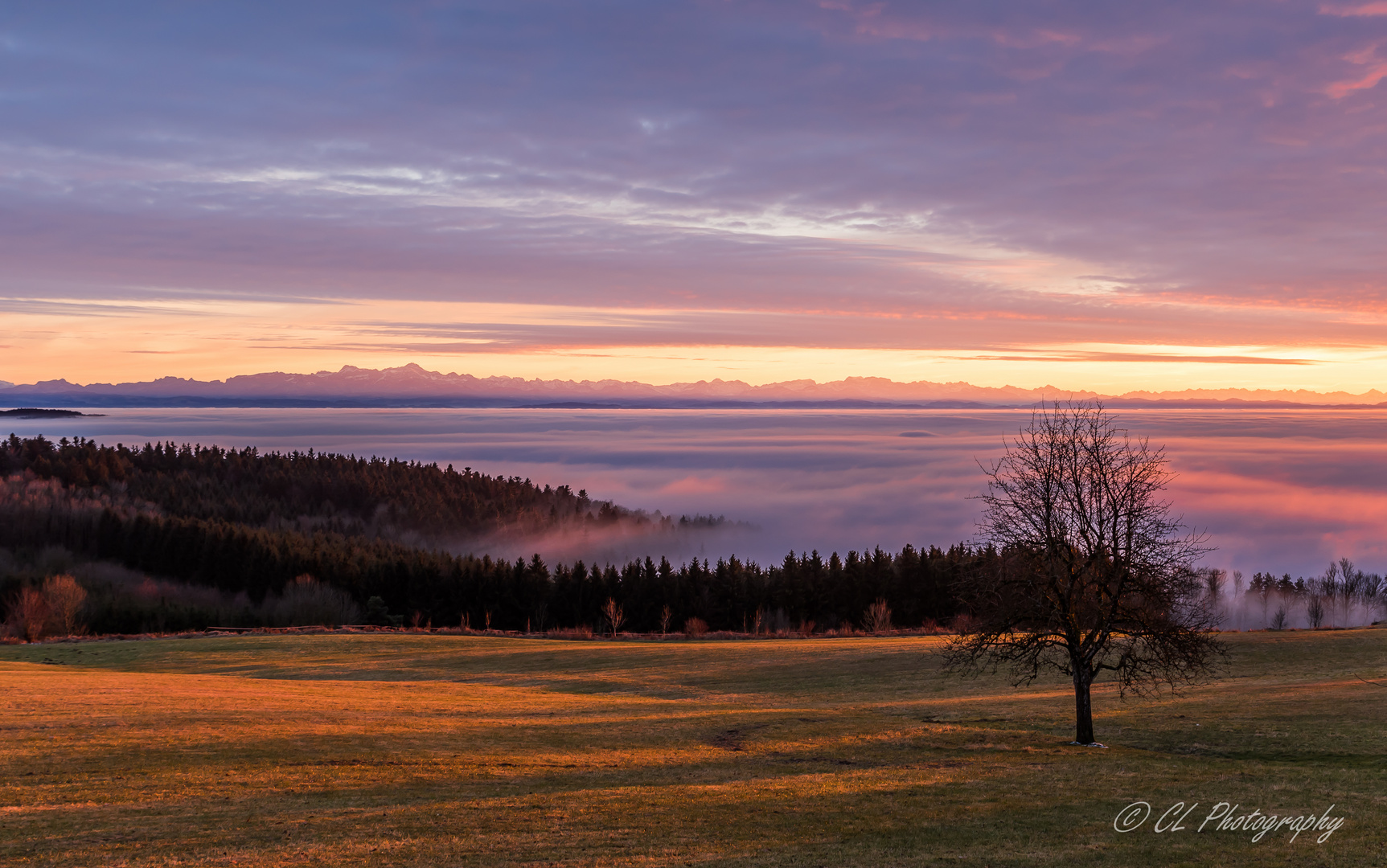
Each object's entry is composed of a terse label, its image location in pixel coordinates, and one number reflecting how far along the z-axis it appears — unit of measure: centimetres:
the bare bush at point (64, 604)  9656
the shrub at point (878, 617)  10125
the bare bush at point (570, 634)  7139
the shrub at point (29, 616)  8356
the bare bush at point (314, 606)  11169
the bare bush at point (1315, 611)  14875
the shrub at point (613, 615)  10458
